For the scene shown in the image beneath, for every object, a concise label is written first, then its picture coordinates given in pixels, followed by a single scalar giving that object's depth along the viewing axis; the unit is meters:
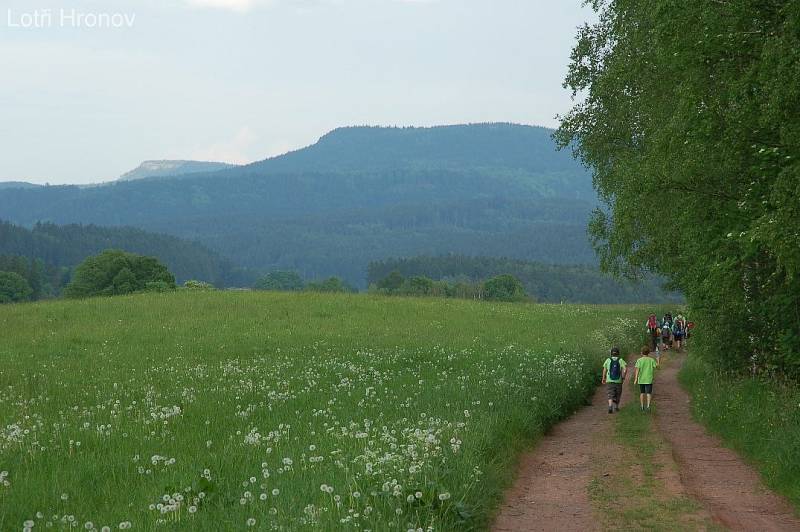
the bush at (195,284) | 81.28
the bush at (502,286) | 151.25
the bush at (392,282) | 171.75
